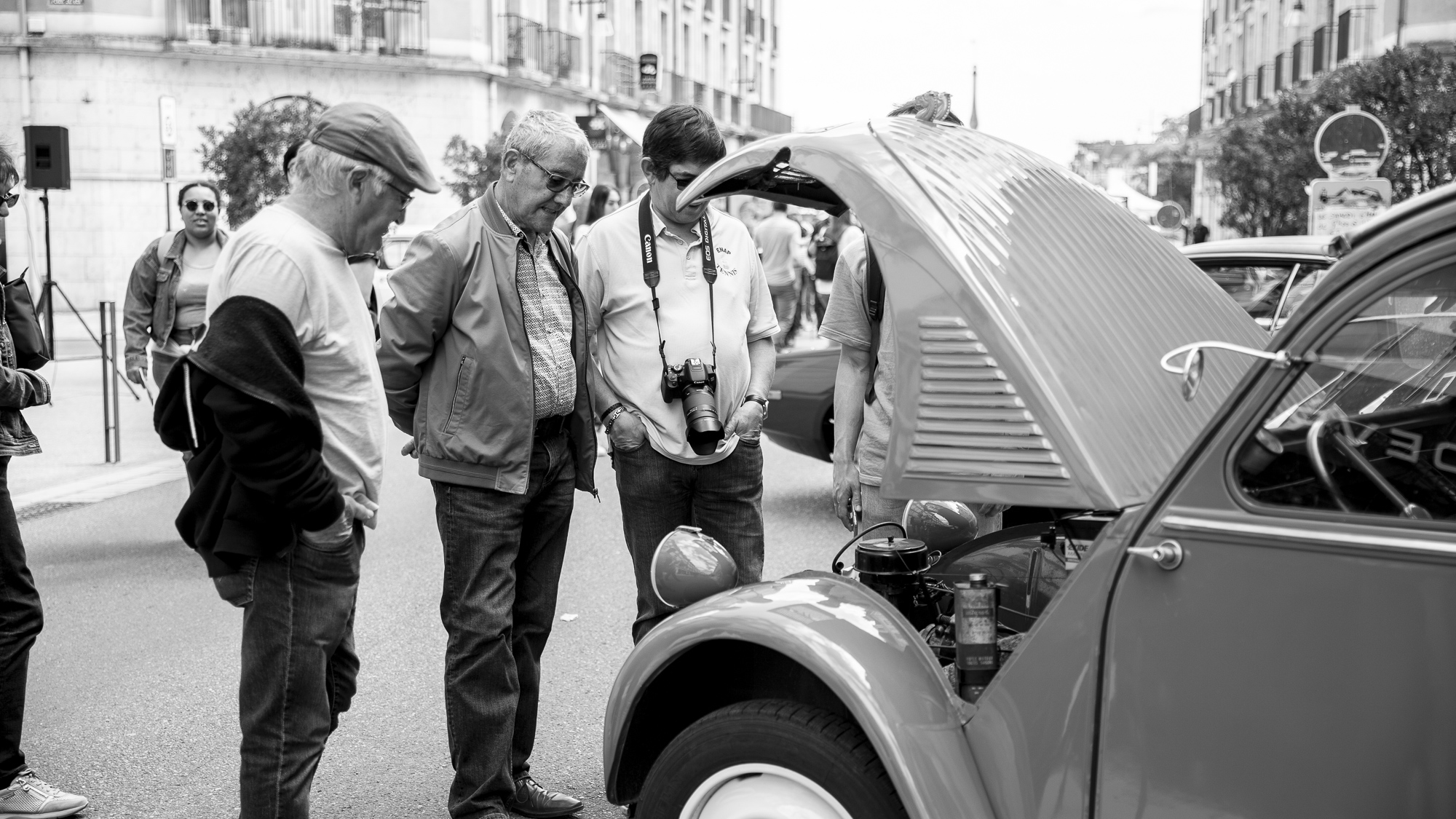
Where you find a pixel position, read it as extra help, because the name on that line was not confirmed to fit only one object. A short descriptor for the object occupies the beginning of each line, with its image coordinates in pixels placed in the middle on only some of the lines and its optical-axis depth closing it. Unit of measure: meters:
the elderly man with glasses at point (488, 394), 3.66
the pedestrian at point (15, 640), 3.97
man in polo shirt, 4.06
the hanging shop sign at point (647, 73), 35.91
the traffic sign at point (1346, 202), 12.98
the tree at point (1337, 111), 18.28
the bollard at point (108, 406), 10.34
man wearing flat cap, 2.85
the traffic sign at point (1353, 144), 12.59
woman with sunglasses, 7.25
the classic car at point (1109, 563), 2.01
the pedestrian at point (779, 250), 14.70
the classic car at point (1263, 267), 6.95
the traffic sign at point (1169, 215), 28.99
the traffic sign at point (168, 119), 15.32
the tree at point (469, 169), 25.59
